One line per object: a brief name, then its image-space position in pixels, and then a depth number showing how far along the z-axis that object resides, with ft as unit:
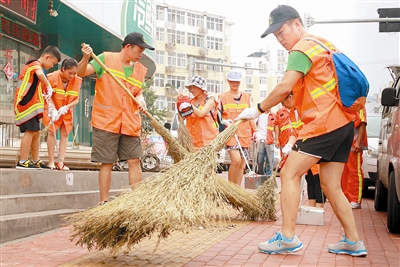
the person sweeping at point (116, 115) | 24.00
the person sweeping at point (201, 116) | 29.37
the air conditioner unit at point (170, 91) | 251.56
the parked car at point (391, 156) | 24.07
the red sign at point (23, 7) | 44.59
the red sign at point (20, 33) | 53.36
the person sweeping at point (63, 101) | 31.37
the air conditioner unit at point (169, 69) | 252.21
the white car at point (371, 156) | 39.96
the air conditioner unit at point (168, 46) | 254.06
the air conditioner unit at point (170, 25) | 256.93
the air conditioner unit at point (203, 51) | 263.90
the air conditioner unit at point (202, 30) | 267.80
